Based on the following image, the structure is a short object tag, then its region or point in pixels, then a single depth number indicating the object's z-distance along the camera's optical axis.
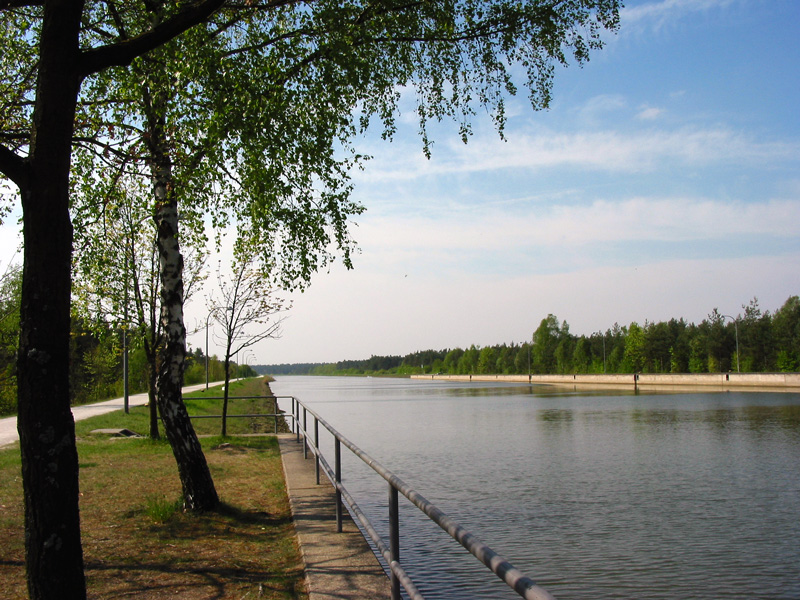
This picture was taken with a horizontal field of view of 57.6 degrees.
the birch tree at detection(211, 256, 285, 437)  19.45
